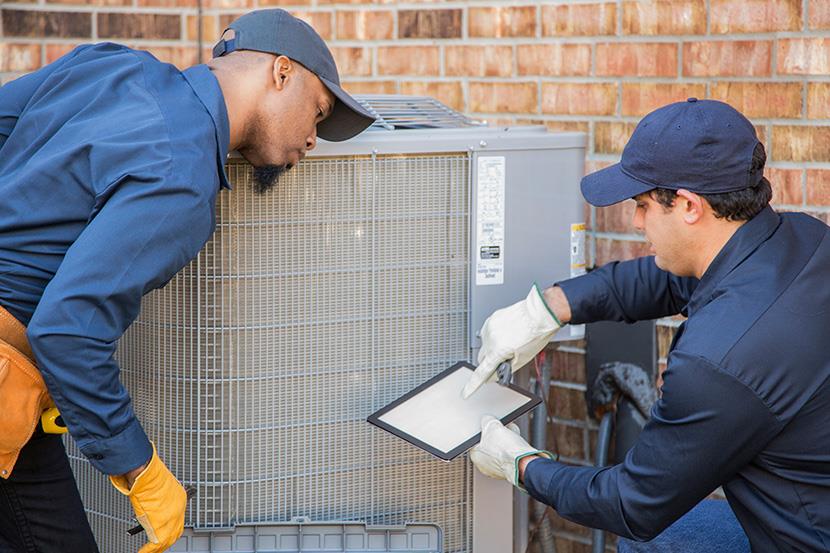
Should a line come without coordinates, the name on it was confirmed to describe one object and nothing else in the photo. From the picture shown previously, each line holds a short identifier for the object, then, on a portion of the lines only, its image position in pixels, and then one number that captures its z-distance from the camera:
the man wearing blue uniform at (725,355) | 3.33
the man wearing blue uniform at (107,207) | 3.25
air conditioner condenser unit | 3.67
